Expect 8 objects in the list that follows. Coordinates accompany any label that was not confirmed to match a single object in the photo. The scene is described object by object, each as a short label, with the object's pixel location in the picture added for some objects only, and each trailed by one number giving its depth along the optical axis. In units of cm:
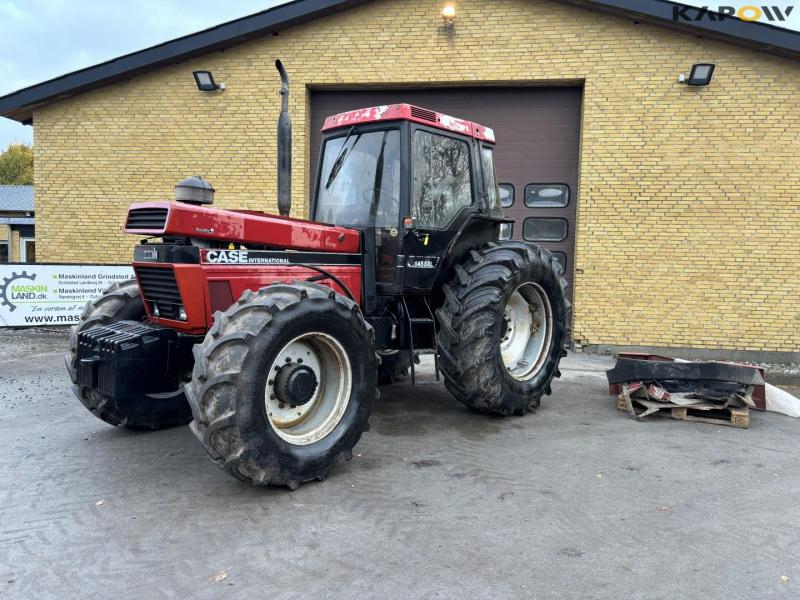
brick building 915
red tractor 347
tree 5434
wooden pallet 535
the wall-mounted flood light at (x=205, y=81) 1014
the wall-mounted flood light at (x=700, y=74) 901
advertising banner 938
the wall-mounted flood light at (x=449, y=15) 961
